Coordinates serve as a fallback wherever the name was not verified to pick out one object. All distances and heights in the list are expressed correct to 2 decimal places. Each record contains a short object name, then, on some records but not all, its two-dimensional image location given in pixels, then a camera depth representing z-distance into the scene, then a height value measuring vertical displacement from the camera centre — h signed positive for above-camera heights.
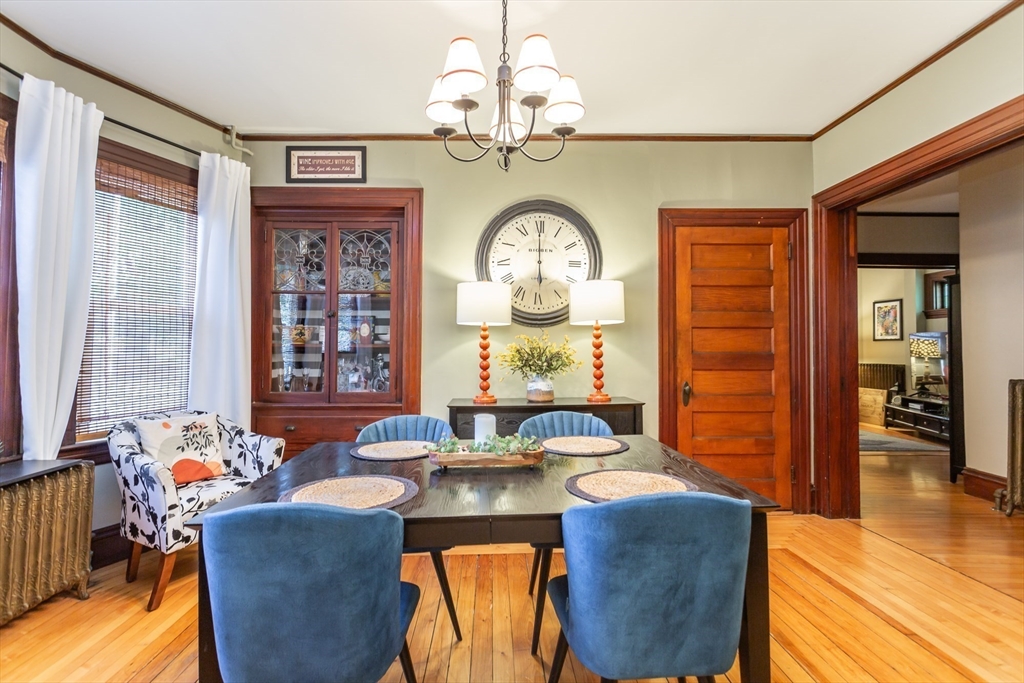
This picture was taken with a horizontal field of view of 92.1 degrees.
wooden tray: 1.70 -0.37
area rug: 5.77 -1.10
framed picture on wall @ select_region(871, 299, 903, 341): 7.71 +0.54
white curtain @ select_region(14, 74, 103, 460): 2.32 +0.47
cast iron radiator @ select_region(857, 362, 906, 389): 7.58 -0.34
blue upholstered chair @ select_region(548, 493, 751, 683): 1.13 -0.54
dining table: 1.29 -0.42
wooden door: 3.45 +0.01
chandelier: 1.63 +0.92
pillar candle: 1.80 -0.27
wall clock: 3.43 +0.68
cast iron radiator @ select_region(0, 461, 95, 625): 2.01 -0.78
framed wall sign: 3.45 +1.32
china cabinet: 3.45 +0.41
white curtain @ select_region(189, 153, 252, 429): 3.09 +0.36
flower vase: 3.10 -0.23
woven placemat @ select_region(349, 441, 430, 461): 1.90 -0.39
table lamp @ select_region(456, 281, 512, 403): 3.03 +0.30
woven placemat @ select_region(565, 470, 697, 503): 1.43 -0.40
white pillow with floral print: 2.58 -0.50
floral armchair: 2.21 -0.68
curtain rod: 2.33 +1.29
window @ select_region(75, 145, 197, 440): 2.73 +0.36
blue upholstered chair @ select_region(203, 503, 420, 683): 1.06 -0.52
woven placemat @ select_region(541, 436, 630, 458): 1.96 -0.39
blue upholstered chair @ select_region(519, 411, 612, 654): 2.40 -0.36
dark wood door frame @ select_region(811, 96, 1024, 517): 3.37 -0.02
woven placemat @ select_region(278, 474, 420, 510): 1.36 -0.41
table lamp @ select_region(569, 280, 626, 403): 3.07 +0.31
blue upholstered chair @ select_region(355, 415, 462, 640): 2.34 -0.37
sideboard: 3.02 -0.37
